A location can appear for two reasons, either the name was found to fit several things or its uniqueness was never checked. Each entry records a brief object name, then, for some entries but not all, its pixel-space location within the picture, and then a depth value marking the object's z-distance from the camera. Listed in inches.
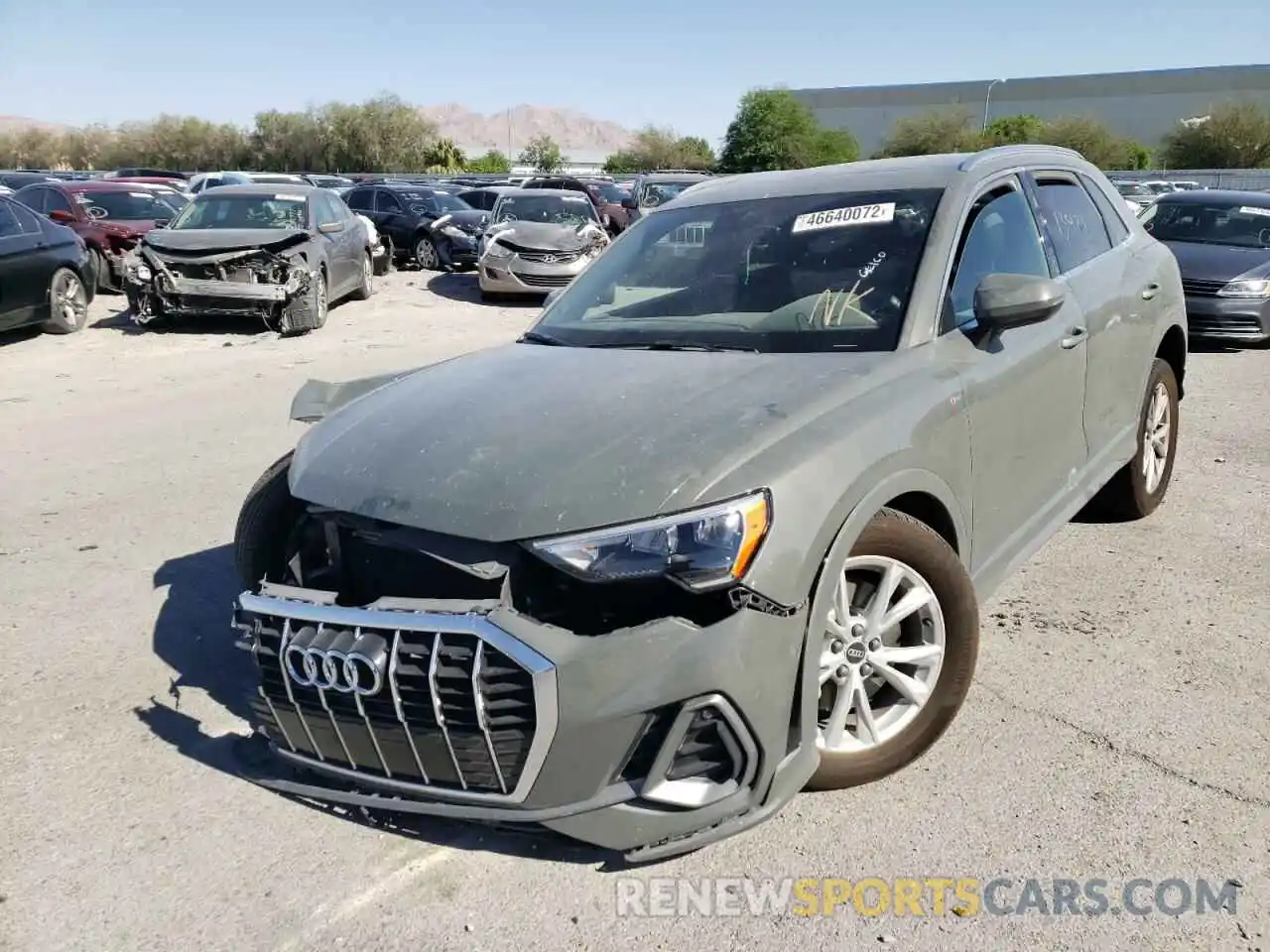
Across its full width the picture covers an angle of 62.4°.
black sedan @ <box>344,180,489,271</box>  780.6
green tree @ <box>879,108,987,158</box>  2792.8
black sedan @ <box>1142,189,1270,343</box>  429.4
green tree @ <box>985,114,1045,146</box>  2615.7
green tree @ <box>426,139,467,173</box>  3425.2
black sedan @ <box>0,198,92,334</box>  440.1
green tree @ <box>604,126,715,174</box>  3437.5
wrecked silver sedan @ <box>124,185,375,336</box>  469.1
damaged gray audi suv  96.0
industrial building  3164.4
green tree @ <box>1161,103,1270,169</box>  2454.5
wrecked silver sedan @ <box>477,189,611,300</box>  614.9
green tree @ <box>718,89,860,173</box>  2728.8
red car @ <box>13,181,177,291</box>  618.5
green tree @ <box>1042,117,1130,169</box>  2637.8
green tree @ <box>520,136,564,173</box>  3489.2
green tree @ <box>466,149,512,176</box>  3383.4
